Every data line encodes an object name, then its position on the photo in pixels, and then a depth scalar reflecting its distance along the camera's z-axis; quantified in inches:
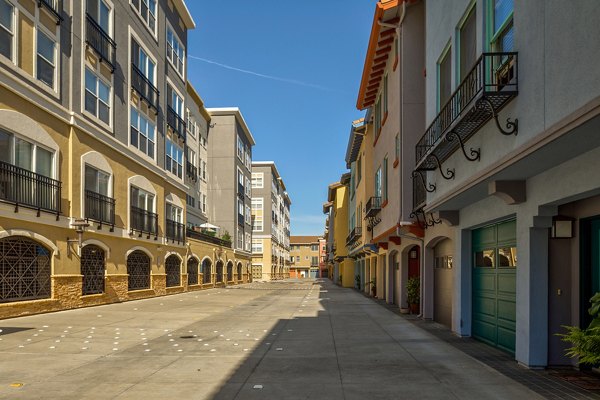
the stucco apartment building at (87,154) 603.8
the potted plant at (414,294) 674.2
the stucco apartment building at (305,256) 5539.9
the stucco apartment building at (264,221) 3125.0
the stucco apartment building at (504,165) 230.6
